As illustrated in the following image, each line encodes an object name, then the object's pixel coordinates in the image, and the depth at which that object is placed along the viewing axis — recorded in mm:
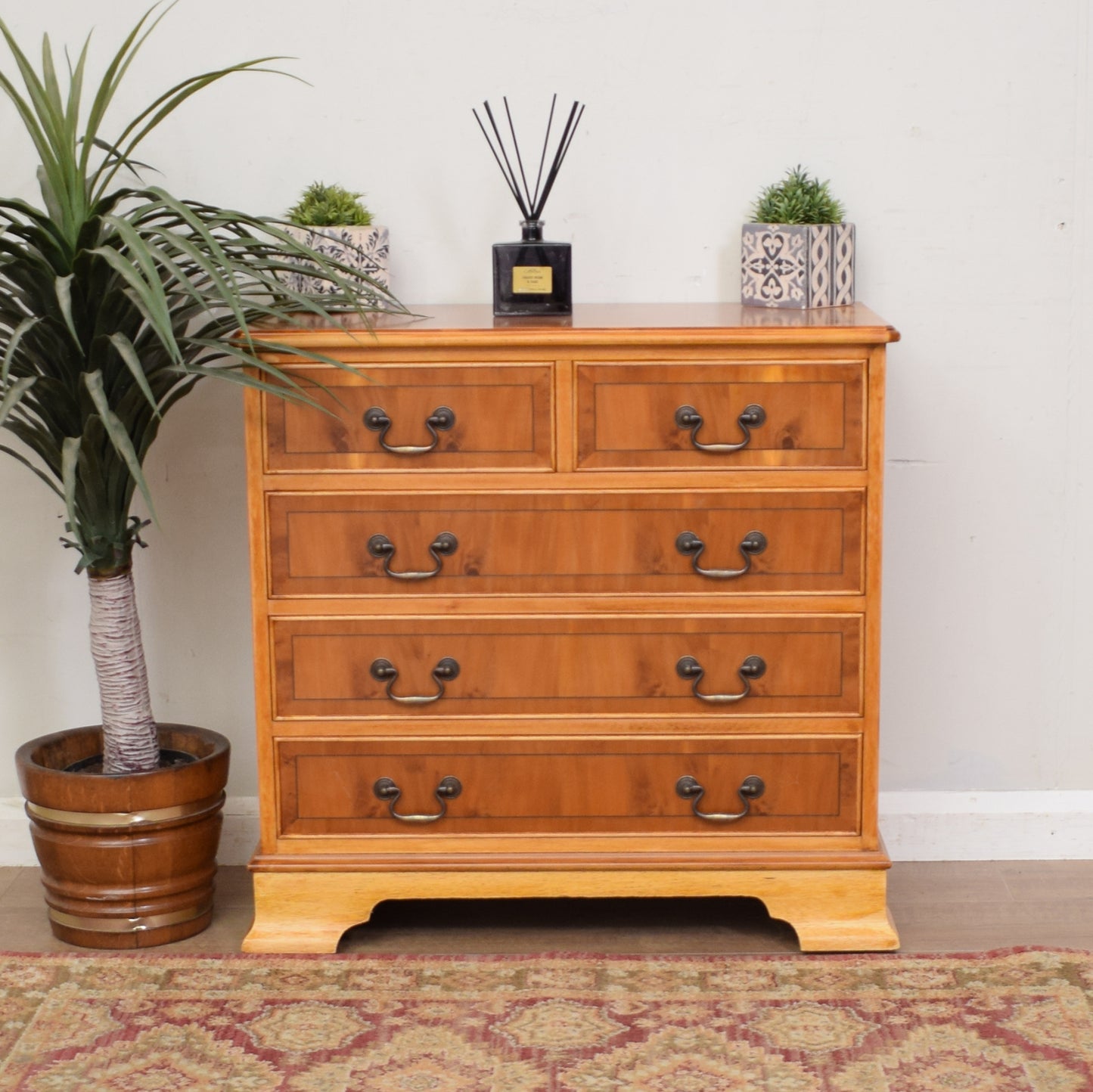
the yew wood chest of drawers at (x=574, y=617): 2143
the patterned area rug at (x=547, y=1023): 1916
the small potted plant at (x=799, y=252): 2359
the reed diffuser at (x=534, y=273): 2320
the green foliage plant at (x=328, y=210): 2404
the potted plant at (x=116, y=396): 2049
